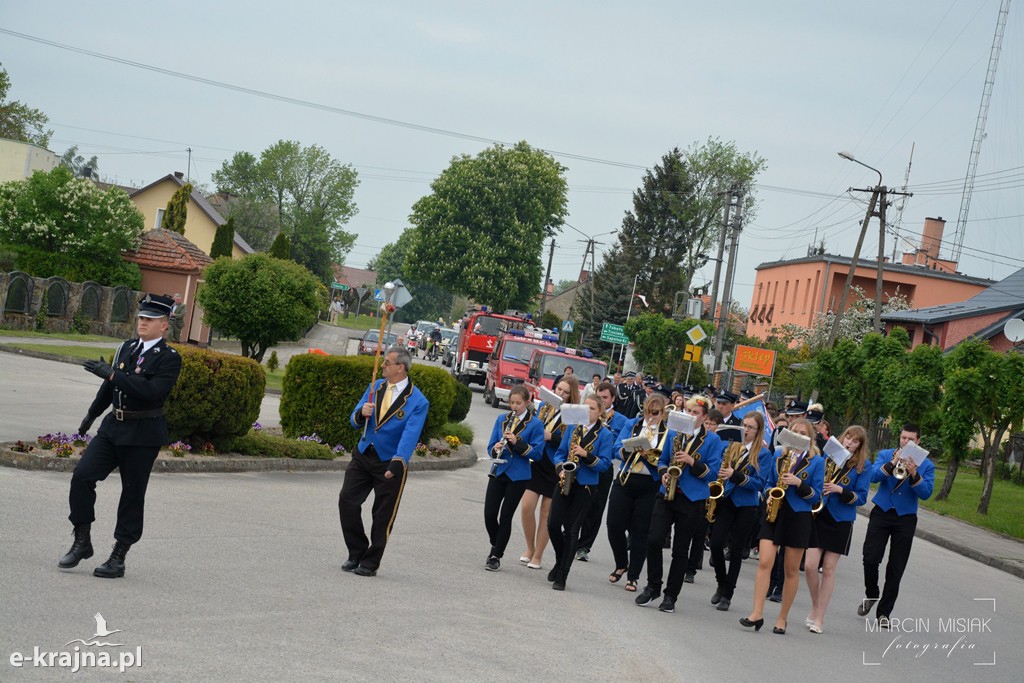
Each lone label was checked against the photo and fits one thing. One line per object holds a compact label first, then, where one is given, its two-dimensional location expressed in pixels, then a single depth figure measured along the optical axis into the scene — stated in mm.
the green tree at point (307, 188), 106125
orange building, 68062
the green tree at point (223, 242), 62844
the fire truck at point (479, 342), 47344
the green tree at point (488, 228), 75000
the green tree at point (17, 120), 82875
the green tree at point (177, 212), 64688
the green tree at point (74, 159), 134875
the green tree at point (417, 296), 154000
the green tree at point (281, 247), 62844
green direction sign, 60400
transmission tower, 50666
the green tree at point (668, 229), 82938
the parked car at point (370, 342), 51459
